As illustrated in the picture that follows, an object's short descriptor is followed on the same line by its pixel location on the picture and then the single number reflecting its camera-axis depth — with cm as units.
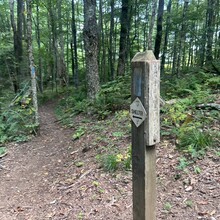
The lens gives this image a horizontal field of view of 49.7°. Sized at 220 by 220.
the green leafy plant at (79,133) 642
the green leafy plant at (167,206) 304
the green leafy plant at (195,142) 385
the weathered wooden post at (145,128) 199
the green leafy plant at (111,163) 406
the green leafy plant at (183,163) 367
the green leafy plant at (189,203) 303
